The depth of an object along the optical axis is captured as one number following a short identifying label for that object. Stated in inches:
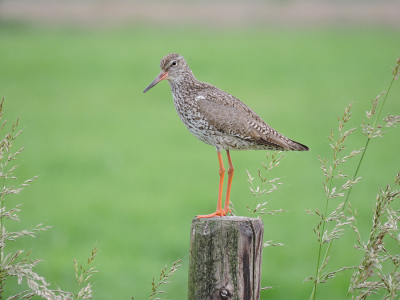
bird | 368.2
